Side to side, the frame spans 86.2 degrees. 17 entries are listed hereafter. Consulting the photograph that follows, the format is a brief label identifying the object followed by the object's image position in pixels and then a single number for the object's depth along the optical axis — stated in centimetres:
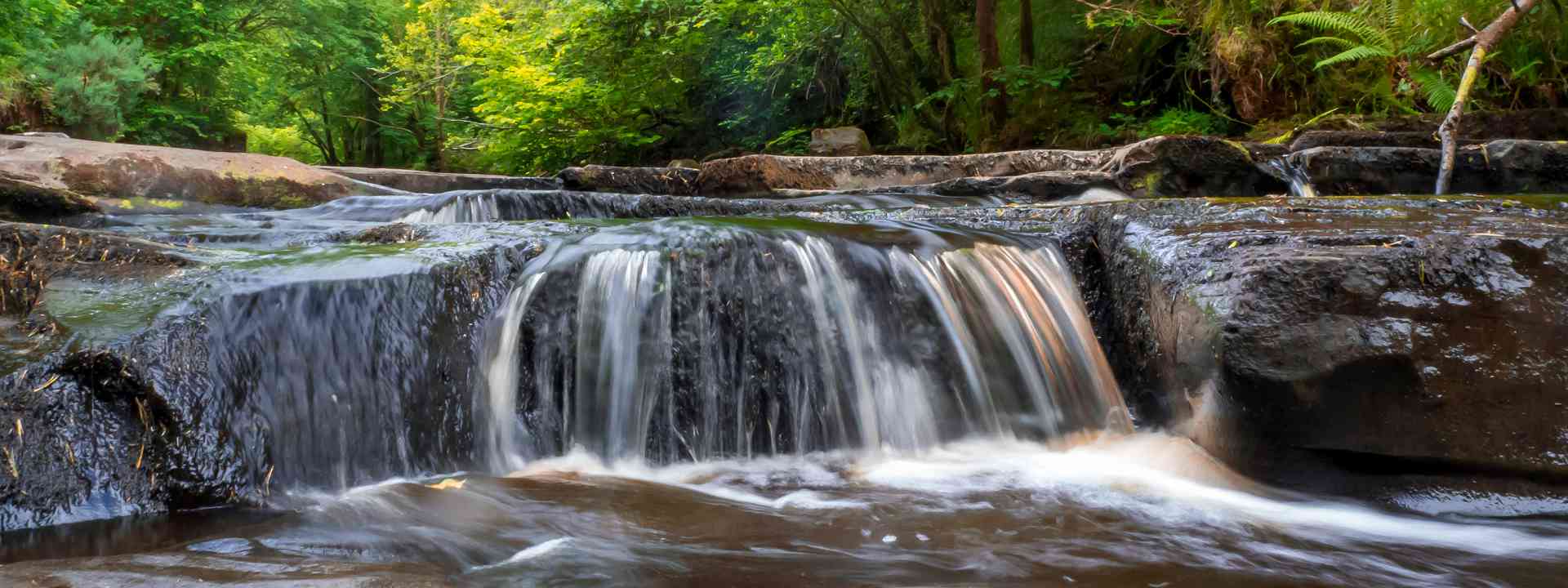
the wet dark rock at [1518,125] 607
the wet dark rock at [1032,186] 575
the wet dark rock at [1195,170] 551
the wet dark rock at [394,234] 396
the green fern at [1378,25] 643
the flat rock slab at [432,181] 752
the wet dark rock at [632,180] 670
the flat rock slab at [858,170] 653
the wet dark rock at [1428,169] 477
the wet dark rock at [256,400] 229
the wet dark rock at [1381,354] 245
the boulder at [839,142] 1091
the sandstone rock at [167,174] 571
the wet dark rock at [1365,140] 596
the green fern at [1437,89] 615
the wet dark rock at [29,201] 491
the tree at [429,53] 1967
